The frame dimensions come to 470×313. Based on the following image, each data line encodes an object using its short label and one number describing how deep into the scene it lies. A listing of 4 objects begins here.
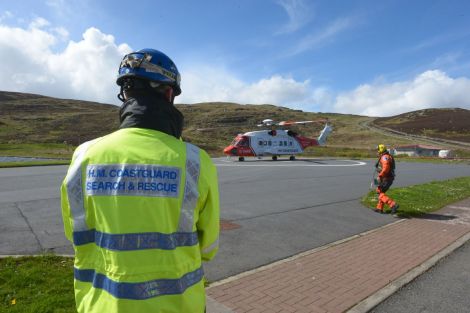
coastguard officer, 1.85
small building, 60.69
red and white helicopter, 31.44
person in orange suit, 10.91
